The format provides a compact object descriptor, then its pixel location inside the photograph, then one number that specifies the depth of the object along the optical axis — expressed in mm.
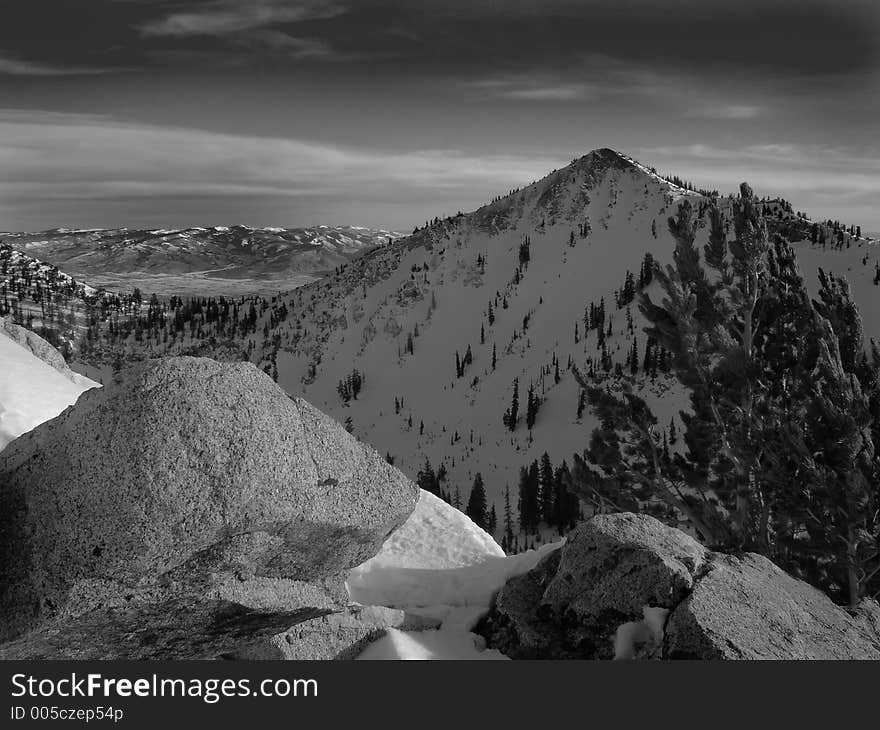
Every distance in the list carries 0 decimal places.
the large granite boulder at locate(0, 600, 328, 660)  8906
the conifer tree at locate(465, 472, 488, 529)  134250
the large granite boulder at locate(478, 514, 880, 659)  9523
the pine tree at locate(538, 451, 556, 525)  141625
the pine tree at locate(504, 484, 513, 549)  134712
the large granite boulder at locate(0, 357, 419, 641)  8734
